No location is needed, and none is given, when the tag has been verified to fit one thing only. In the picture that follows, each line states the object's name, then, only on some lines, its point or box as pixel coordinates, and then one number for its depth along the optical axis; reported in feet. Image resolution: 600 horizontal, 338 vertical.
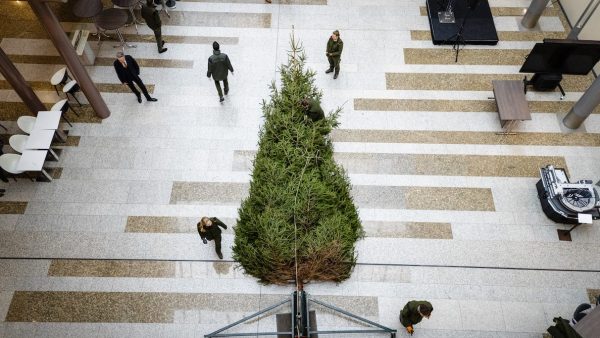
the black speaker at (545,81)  31.99
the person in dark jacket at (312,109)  27.96
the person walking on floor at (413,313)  21.24
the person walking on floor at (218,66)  30.07
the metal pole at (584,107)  28.76
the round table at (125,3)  34.04
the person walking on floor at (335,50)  31.02
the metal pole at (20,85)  27.68
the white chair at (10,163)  27.76
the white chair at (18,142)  28.55
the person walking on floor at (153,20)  32.86
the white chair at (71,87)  31.50
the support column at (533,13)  35.14
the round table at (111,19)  34.35
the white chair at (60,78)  32.15
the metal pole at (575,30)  32.01
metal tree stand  22.31
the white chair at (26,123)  29.32
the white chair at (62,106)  30.63
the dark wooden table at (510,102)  30.07
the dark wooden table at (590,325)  20.01
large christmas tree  24.50
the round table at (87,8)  32.94
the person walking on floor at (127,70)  29.27
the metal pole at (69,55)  25.56
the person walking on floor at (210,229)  23.39
